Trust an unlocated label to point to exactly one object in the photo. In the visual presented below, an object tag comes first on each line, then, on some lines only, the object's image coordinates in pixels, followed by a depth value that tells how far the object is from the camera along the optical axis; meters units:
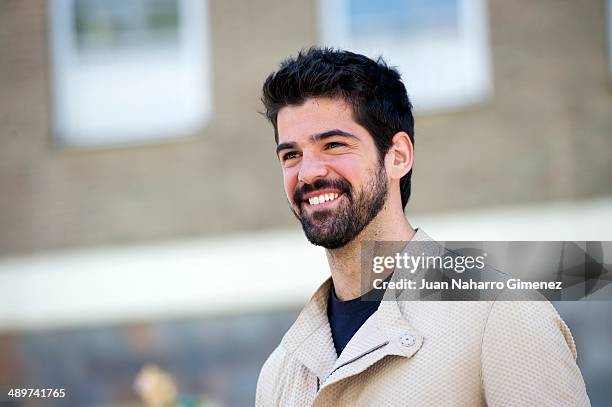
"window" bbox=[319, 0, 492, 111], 14.24
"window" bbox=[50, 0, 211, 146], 15.36
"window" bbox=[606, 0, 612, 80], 13.52
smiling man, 4.13
